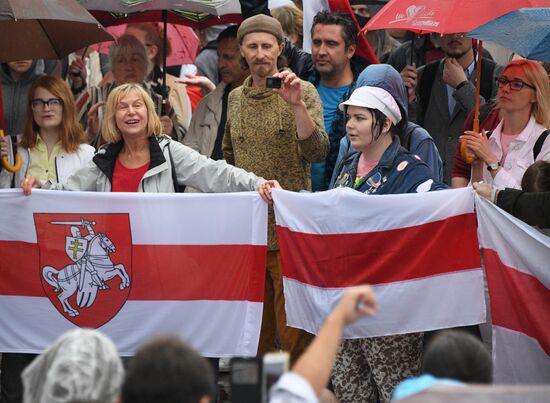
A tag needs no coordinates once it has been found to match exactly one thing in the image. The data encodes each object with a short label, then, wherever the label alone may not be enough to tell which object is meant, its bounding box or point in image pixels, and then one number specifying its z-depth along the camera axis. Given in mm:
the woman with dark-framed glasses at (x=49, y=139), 16734
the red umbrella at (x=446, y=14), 14977
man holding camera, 15656
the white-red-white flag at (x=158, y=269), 15031
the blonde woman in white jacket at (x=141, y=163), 15242
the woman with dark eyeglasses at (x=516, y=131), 15062
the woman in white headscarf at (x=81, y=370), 8633
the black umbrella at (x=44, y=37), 17922
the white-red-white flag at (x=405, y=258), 14180
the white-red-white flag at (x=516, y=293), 13703
